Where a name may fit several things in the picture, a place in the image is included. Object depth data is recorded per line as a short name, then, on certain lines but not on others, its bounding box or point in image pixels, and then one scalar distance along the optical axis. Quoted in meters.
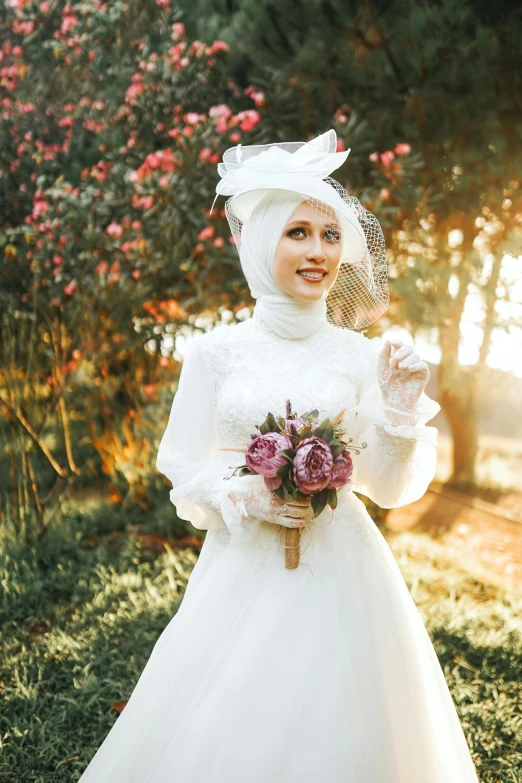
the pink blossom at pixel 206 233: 4.98
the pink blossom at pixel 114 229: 5.22
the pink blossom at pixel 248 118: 4.85
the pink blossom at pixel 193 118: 4.88
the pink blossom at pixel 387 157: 4.66
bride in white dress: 1.90
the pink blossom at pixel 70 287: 5.38
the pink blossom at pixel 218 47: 5.00
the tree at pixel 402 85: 4.51
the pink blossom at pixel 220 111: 4.90
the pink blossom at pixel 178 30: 5.13
